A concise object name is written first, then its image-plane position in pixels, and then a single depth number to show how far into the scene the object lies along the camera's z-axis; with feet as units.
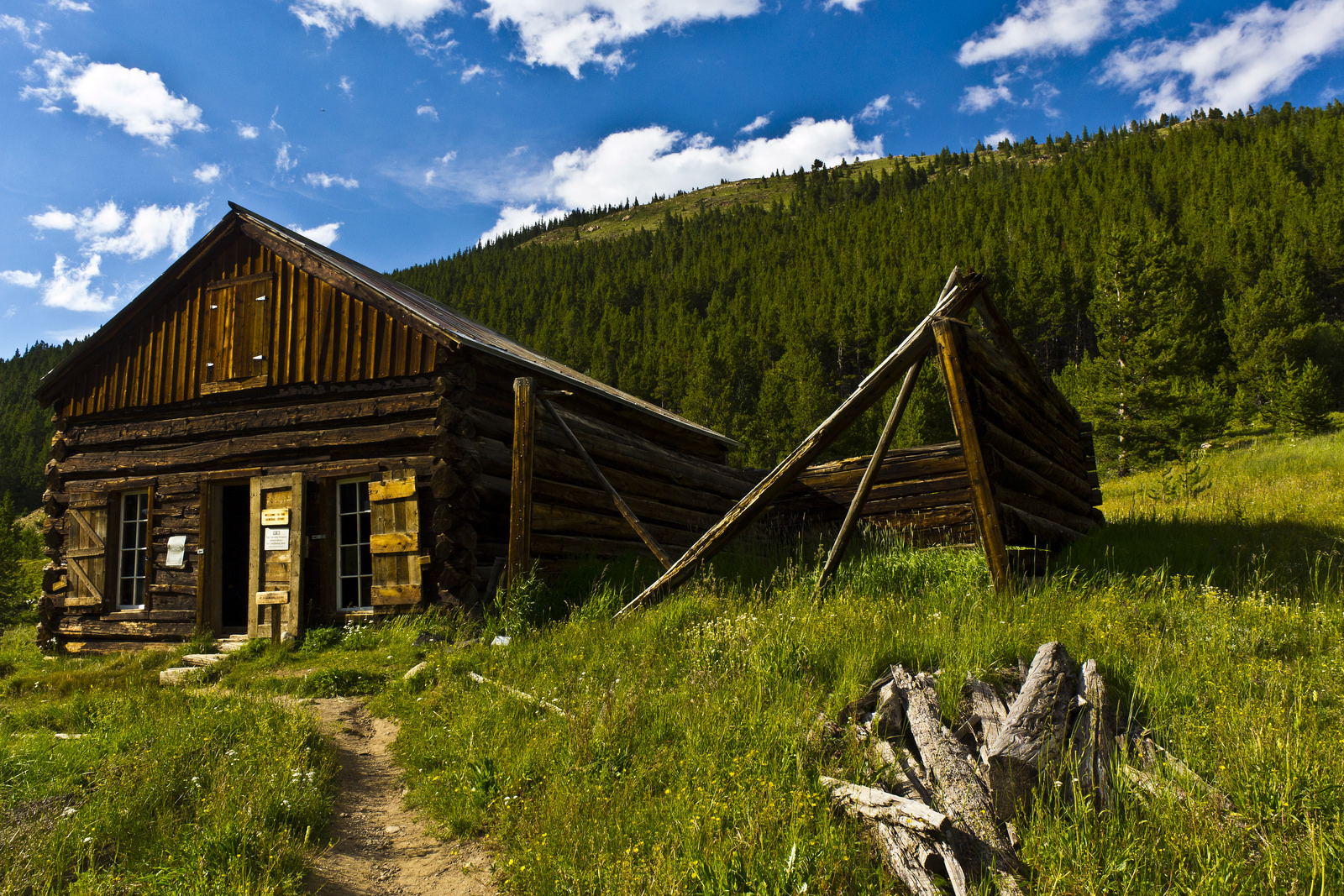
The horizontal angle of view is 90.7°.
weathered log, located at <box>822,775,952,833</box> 8.53
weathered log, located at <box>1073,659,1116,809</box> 9.21
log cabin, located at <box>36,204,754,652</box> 29.30
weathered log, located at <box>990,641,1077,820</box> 9.07
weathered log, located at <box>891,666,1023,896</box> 8.24
